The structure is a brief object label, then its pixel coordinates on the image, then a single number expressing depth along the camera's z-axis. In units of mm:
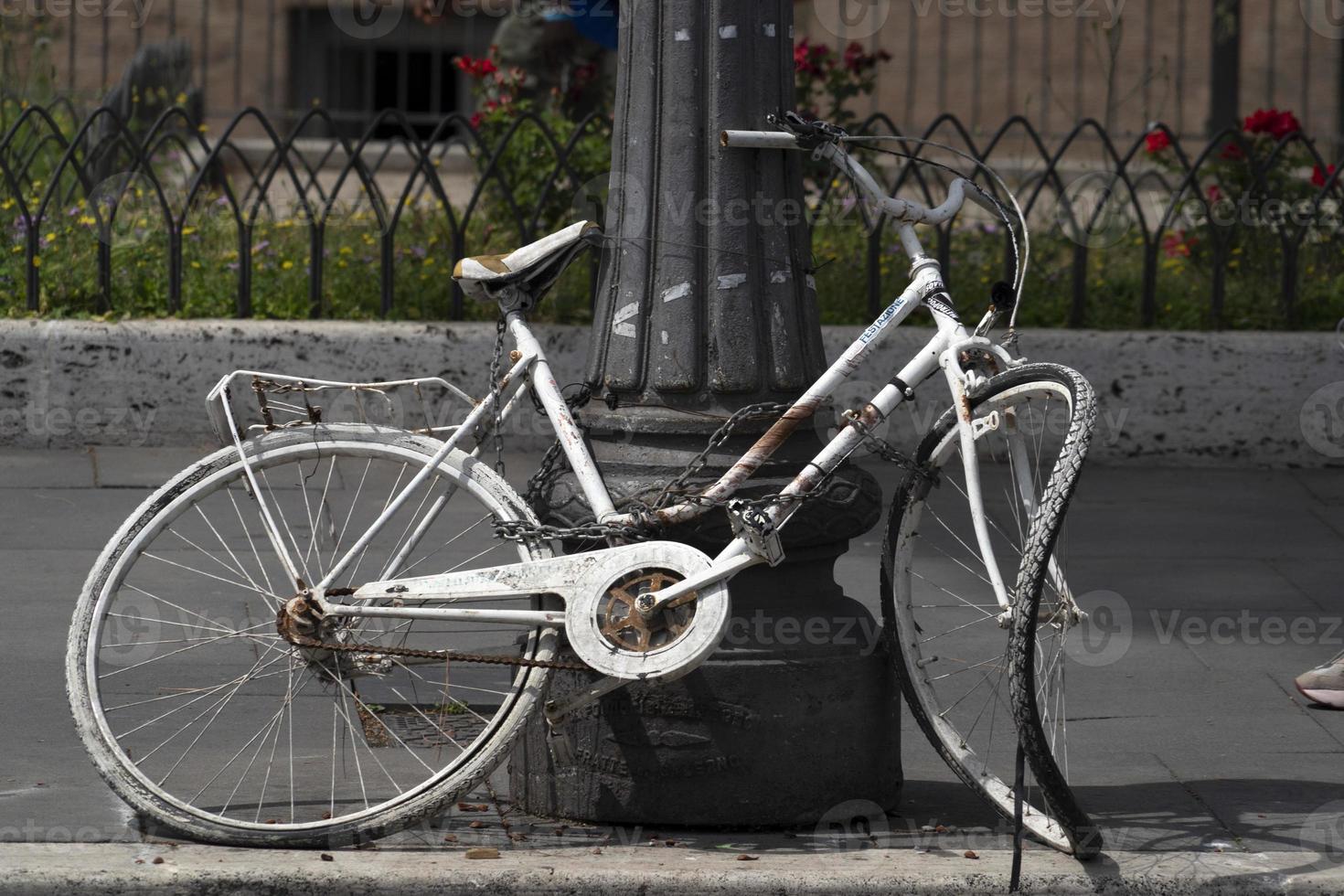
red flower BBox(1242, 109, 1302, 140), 16875
